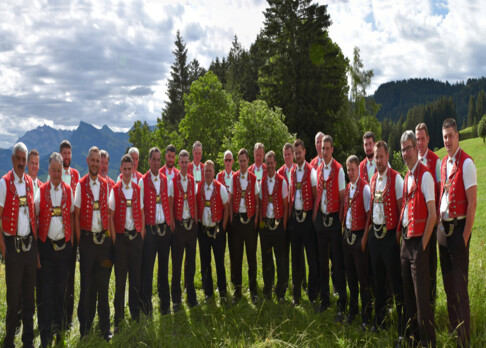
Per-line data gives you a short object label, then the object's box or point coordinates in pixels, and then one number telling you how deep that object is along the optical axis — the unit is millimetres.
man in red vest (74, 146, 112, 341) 6016
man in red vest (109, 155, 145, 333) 6262
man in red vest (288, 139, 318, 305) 6969
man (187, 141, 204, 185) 8539
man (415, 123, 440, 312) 5968
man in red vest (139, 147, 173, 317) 6805
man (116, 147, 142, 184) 7590
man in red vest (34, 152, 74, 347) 5844
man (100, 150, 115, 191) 6735
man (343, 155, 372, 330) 5922
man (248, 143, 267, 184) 7816
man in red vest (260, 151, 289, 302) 7223
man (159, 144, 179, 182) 7910
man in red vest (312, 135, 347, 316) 6523
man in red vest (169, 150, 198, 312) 7129
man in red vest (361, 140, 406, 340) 5391
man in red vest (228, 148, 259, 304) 7352
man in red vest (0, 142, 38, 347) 5578
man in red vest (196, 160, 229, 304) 7336
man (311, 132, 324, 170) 7598
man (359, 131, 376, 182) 7004
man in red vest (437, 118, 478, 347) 4789
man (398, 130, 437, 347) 4820
